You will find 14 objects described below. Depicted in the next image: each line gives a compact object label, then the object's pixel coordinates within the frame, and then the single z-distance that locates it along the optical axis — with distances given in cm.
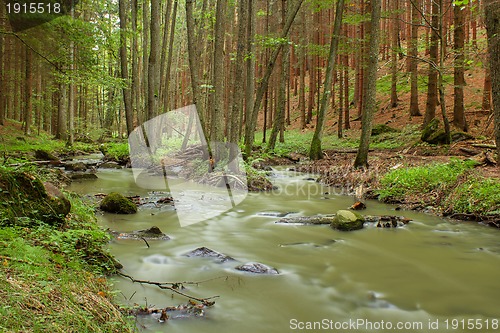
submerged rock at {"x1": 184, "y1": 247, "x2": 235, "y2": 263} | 531
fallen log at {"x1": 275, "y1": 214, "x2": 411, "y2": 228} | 712
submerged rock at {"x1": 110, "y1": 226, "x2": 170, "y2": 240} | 595
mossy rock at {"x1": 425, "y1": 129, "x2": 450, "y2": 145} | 1388
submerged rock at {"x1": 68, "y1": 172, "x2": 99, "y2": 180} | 1231
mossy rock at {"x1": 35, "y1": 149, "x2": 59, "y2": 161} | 1450
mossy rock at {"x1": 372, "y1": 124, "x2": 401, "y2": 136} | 1993
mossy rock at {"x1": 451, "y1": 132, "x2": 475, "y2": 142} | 1370
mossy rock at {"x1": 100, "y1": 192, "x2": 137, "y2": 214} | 783
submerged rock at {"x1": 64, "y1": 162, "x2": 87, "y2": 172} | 1442
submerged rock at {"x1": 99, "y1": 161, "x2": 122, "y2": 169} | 1684
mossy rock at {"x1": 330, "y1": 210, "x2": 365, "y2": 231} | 688
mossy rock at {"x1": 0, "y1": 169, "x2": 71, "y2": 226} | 446
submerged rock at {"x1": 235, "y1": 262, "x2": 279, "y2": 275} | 481
